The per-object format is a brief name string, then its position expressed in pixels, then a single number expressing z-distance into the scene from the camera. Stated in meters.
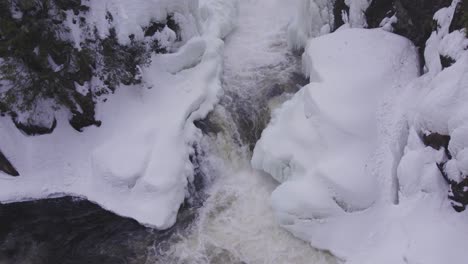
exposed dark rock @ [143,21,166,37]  11.05
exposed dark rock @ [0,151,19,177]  10.09
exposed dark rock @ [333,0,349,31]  11.45
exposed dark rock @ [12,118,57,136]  10.27
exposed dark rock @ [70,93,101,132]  10.43
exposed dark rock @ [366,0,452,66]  9.55
